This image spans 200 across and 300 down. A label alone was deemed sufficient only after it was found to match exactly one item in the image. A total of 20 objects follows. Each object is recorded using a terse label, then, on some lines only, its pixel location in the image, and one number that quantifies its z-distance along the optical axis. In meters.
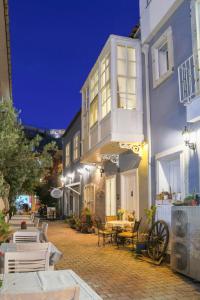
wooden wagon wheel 6.06
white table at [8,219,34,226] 9.21
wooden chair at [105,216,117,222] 9.23
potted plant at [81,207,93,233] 11.93
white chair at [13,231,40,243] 5.60
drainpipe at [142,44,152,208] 7.40
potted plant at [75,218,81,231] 12.36
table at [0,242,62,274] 3.59
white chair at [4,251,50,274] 2.98
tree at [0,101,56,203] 4.55
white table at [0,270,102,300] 2.31
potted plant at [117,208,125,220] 8.97
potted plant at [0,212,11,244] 3.56
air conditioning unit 4.73
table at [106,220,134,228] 8.05
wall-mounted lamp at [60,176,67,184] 19.25
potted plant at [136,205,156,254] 6.79
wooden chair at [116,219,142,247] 7.27
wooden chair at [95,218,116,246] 8.42
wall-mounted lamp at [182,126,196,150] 5.70
